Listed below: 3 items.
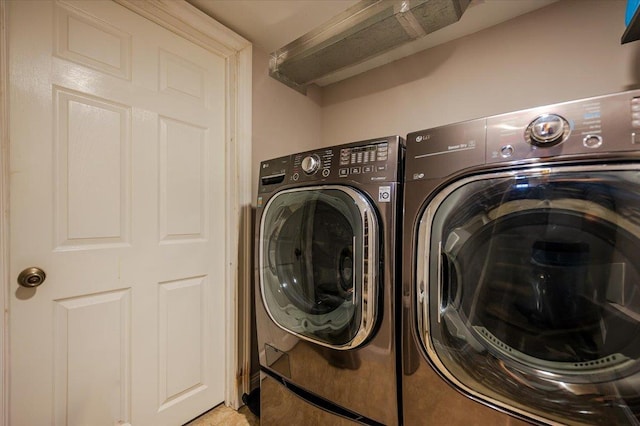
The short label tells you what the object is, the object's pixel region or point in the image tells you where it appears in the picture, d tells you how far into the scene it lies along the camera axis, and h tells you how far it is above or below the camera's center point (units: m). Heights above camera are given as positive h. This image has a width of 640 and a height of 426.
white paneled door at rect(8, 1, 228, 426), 0.93 -0.04
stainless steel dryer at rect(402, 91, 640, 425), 0.61 -0.16
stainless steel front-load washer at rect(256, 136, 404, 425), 0.87 -0.30
